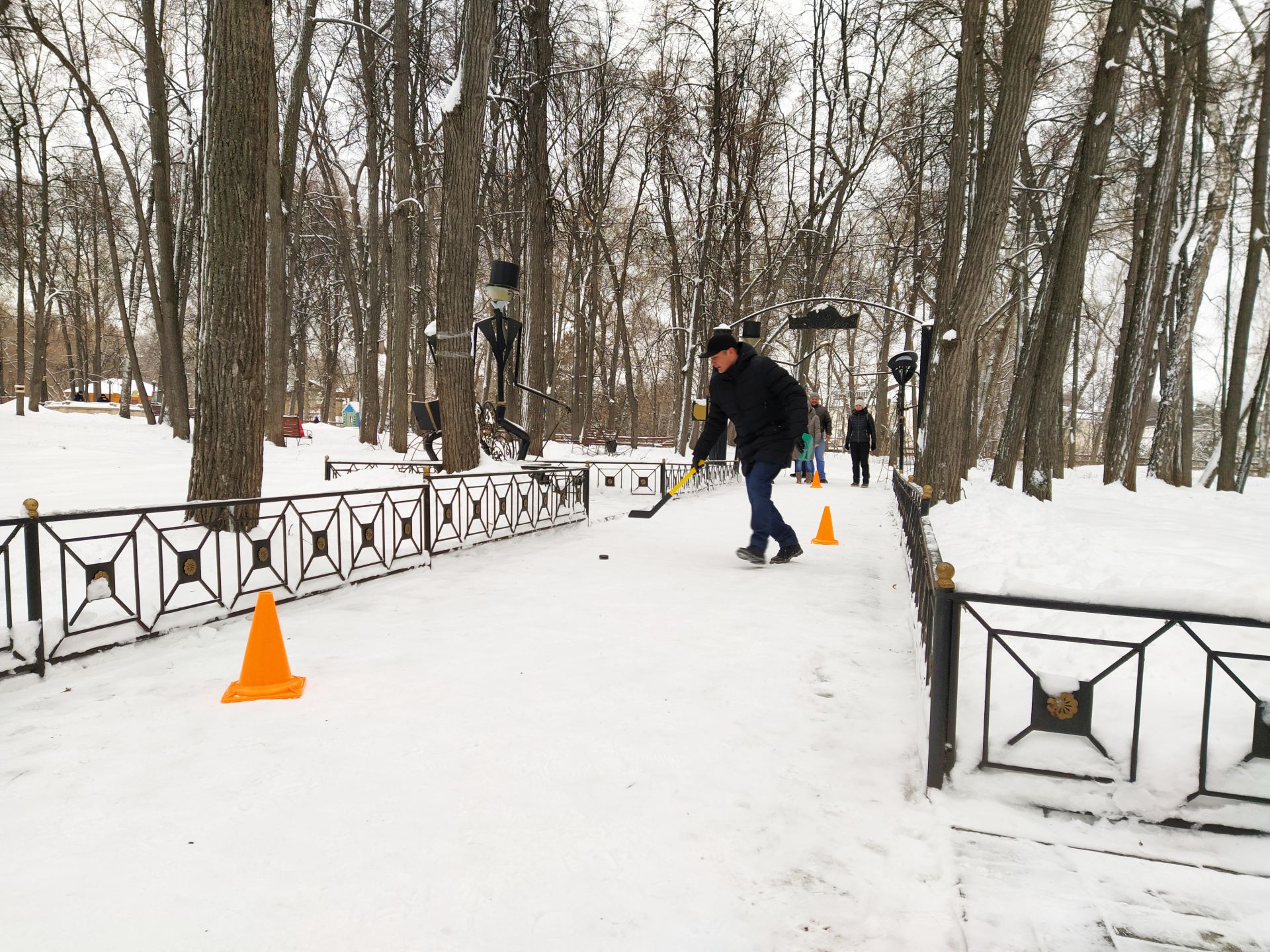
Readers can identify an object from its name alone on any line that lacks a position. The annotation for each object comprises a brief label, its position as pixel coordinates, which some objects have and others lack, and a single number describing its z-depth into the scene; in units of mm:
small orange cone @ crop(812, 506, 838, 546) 8547
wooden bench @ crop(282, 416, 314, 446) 22625
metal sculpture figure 10188
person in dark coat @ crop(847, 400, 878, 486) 16609
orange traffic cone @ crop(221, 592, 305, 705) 3617
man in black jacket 6801
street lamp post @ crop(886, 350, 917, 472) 16406
